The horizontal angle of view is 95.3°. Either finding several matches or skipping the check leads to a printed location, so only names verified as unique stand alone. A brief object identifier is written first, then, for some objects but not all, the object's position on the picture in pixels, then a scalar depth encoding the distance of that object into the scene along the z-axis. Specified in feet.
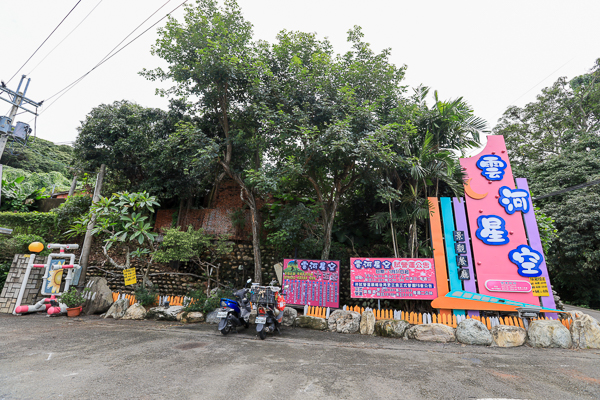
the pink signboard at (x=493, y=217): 21.75
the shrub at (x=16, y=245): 29.50
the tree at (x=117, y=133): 30.94
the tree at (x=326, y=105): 22.43
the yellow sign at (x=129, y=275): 24.50
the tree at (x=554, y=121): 49.34
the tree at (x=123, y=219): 24.25
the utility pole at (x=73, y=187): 41.35
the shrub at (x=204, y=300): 23.79
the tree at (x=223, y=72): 24.32
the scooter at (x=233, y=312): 19.03
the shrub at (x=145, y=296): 25.21
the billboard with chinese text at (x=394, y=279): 21.76
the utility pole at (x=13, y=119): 26.96
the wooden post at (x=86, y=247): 27.91
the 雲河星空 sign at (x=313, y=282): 23.20
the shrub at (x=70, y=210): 35.27
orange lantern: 27.45
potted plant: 25.02
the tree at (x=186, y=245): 24.45
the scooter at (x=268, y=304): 19.01
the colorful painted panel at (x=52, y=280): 26.50
